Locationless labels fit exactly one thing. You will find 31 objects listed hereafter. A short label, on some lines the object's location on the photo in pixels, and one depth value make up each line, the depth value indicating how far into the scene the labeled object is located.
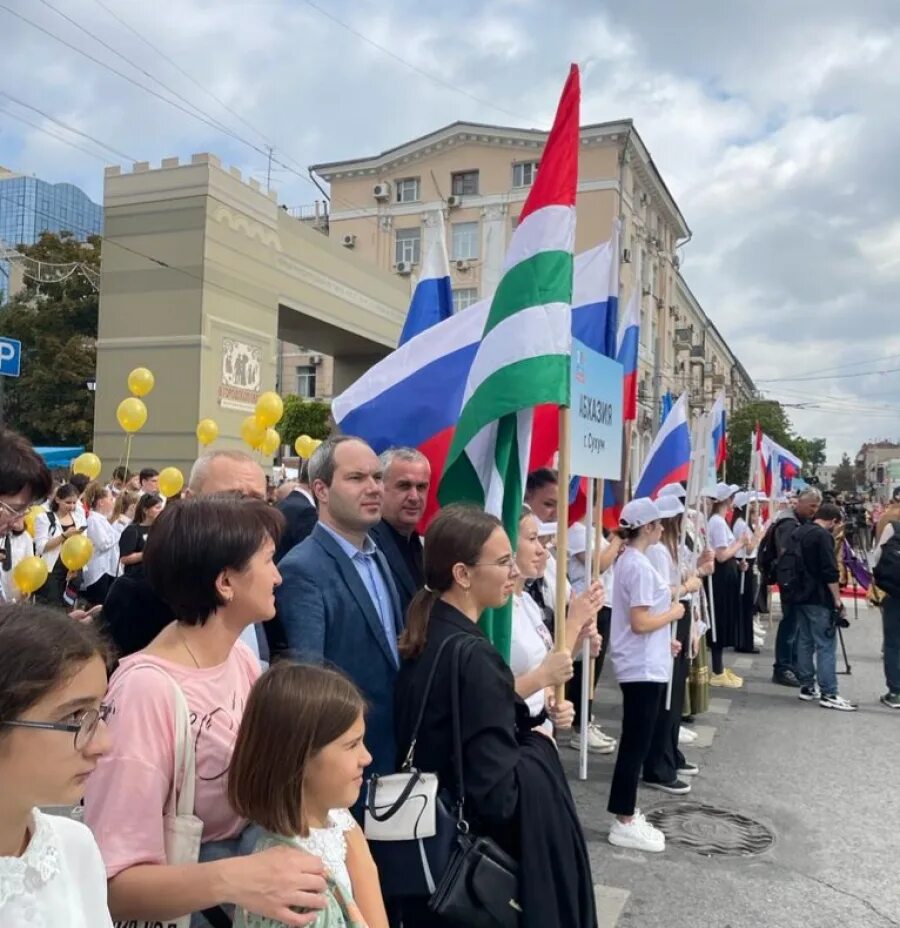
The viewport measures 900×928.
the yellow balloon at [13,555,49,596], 6.24
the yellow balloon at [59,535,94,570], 7.17
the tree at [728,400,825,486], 42.56
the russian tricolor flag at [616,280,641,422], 5.61
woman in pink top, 1.51
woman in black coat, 2.29
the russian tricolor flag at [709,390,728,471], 8.78
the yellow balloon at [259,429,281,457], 10.84
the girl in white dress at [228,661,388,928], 1.65
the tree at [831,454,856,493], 94.44
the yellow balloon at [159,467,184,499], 9.45
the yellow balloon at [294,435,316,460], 10.62
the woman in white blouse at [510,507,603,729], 2.73
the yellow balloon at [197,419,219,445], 12.03
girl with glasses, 1.19
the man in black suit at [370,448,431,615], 3.38
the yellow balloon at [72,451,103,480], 10.05
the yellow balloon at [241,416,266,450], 10.73
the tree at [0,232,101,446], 32.03
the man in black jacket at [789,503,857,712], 7.45
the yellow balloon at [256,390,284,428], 10.41
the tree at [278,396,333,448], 38.38
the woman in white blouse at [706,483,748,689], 8.82
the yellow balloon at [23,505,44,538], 7.41
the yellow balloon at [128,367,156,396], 11.63
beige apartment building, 38.12
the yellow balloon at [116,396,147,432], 10.12
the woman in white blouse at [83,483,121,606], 8.19
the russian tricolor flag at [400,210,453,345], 5.00
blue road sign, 6.57
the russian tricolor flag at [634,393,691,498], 6.73
